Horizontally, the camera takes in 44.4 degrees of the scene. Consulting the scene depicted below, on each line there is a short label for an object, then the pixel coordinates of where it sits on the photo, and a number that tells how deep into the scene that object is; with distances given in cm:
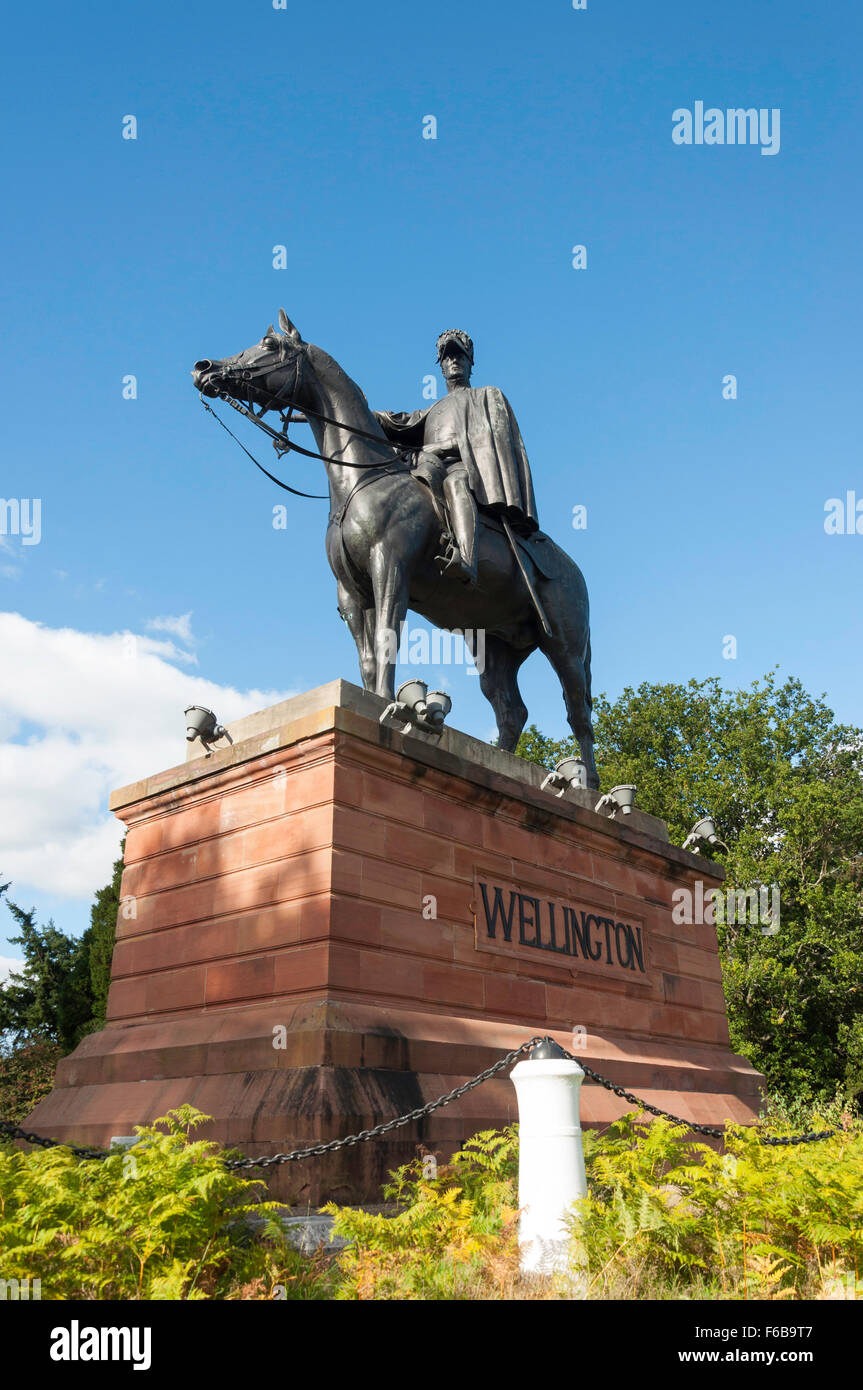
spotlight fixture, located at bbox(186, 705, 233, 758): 1066
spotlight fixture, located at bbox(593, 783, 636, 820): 1319
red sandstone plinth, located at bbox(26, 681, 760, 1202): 815
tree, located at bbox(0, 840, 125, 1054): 2595
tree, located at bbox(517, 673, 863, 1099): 3506
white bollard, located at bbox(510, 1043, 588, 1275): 543
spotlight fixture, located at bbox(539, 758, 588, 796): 1230
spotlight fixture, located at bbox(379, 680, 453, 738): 1022
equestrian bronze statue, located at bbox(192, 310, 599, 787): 1102
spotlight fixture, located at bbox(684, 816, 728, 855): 1500
